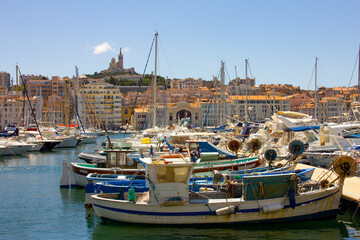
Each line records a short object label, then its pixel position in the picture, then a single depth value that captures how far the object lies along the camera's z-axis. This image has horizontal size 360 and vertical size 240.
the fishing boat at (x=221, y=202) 13.16
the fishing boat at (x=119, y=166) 19.73
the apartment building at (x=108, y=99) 123.36
